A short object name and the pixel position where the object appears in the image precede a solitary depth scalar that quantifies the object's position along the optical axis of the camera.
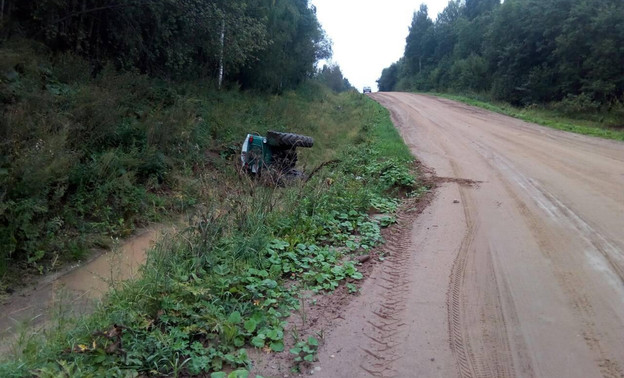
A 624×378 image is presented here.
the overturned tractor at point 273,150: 9.44
